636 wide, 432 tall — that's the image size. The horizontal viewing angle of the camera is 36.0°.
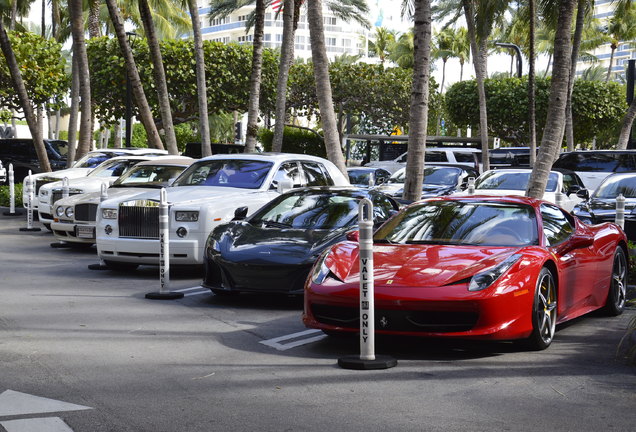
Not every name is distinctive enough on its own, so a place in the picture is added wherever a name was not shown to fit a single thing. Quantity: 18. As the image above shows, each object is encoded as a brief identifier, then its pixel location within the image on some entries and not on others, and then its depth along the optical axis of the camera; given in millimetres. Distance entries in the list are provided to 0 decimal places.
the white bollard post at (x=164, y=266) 11250
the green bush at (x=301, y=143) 50125
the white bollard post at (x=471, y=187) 18469
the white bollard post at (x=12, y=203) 23505
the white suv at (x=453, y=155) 32125
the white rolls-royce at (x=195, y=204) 13102
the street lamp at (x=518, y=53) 36750
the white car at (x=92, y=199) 16344
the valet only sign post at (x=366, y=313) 7387
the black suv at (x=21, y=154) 39062
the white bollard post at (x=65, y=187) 18609
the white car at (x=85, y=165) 22594
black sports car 10648
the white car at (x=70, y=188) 19453
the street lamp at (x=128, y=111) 32656
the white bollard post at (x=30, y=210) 21005
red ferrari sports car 7723
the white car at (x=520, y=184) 19391
